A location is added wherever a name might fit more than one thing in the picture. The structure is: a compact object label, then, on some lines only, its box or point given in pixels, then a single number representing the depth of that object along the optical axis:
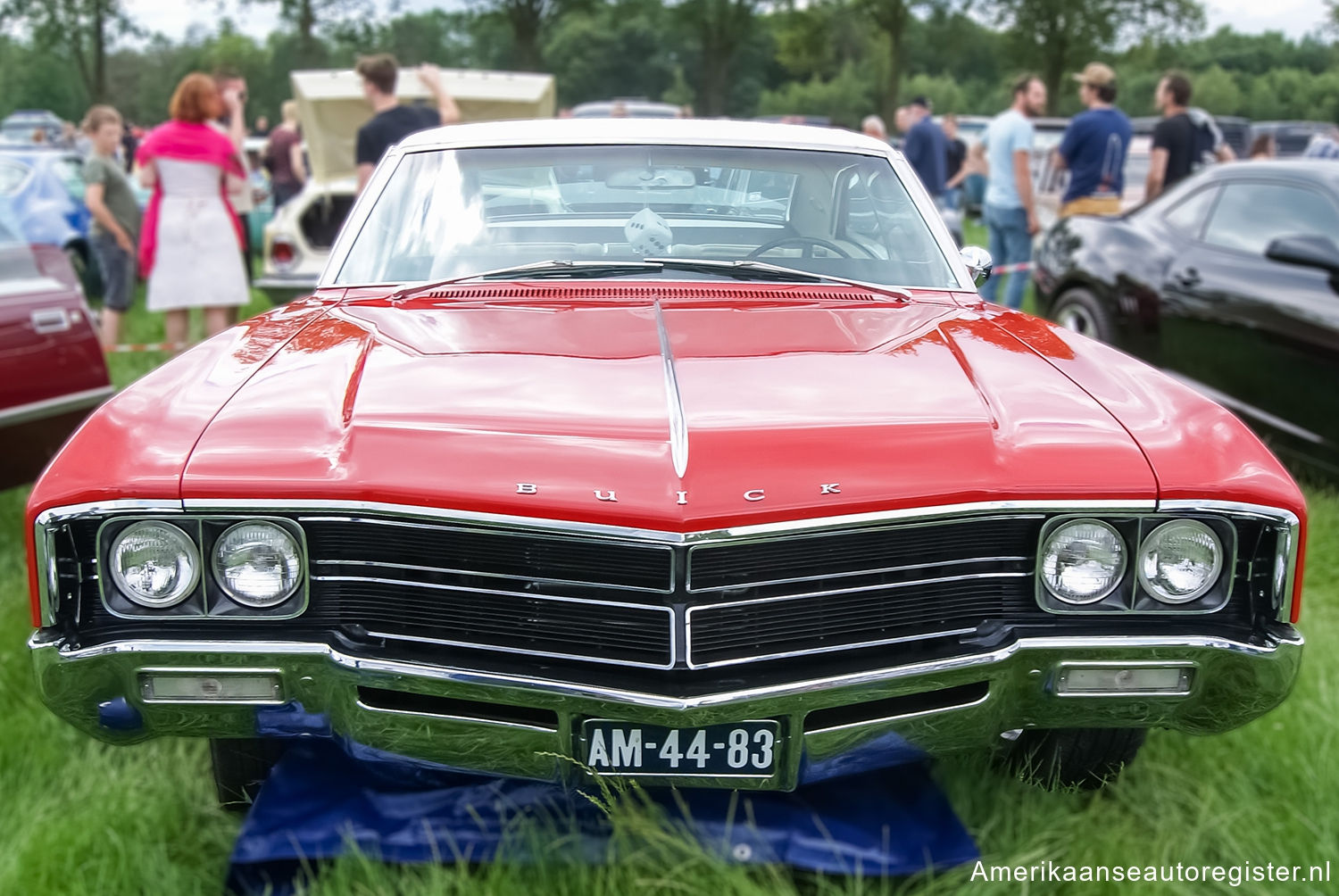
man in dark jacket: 10.19
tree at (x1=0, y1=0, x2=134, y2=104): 37.03
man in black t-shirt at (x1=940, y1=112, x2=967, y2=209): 12.16
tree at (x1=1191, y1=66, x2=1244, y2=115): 48.22
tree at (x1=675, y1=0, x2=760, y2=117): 44.12
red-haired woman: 6.14
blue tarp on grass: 2.24
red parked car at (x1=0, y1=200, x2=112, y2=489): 3.85
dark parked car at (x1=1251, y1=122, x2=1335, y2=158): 24.83
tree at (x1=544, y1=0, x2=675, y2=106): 64.38
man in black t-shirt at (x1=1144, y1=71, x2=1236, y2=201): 8.01
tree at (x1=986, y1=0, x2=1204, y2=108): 37.91
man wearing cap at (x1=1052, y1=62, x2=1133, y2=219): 7.66
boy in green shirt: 7.19
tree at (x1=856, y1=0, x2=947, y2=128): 38.19
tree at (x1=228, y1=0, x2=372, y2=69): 38.25
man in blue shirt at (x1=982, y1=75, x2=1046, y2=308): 7.89
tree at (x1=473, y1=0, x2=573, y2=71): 38.66
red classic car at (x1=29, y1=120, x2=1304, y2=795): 2.00
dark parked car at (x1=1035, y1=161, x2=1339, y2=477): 4.82
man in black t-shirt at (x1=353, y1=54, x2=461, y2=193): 6.77
